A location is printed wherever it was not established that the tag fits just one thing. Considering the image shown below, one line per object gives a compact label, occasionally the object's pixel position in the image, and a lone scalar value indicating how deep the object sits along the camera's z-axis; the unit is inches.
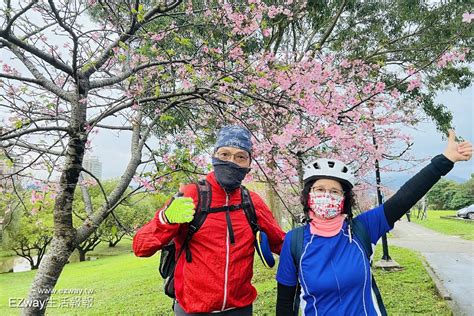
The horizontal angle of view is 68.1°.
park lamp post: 349.1
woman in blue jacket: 75.4
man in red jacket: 80.4
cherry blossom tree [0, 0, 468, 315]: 116.6
